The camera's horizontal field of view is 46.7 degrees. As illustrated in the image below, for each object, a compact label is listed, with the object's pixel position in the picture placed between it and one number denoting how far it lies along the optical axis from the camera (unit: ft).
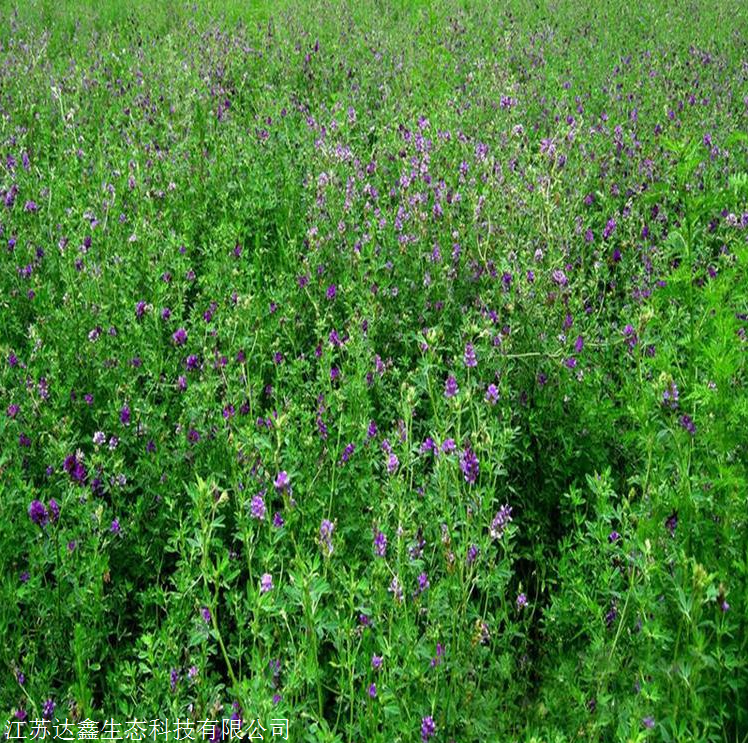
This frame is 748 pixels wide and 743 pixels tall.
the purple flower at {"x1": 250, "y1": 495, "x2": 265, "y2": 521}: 6.26
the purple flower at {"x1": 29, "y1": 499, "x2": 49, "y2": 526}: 7.25
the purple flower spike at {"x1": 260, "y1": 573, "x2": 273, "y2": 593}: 5.69
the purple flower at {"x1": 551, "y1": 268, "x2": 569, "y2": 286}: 9.90
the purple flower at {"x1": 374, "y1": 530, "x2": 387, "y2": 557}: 6.34
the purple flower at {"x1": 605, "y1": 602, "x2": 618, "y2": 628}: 6.75
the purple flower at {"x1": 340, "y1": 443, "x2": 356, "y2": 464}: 8.09
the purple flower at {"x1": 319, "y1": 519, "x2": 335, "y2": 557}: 5.85
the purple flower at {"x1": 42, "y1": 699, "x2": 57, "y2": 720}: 6.15
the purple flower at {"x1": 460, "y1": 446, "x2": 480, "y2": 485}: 6.84
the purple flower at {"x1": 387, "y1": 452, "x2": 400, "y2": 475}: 6.75
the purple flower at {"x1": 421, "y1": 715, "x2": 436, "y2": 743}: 5.65
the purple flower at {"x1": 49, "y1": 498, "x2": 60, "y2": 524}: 7.29
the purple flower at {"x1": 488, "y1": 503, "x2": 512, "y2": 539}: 6.62
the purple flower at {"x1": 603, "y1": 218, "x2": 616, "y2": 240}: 12.30
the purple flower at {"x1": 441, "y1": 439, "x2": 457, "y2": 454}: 6.58
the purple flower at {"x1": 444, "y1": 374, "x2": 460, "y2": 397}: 7.55
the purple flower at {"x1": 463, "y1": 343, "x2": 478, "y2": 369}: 8.22
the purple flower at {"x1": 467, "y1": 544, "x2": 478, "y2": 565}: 6.52
